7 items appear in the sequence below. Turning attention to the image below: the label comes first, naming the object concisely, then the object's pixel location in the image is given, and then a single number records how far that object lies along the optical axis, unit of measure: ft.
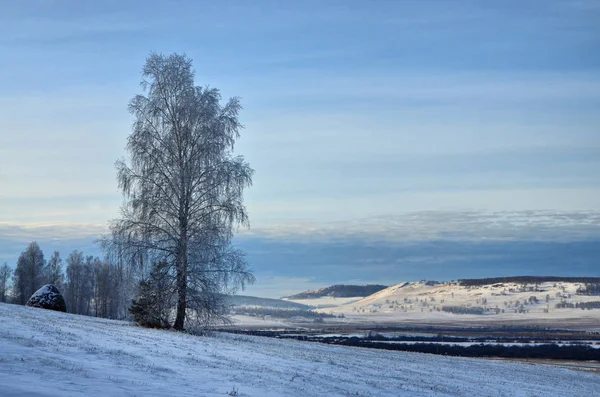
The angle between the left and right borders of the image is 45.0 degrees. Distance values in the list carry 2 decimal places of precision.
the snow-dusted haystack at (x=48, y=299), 183.62
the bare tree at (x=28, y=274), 376.89
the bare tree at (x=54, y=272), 435.37
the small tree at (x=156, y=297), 134.82
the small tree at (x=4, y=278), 438.40
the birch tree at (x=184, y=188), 136.15
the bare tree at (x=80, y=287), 420.36
